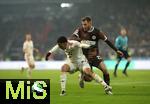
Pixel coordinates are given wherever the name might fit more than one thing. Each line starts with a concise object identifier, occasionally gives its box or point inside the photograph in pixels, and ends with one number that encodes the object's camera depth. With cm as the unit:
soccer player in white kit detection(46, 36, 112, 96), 1497
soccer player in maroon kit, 1638
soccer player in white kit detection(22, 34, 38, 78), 2753
